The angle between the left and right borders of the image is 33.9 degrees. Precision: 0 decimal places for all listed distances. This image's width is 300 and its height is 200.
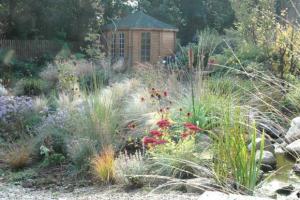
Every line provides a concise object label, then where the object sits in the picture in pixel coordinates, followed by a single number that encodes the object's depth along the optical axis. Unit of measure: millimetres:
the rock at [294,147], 5207
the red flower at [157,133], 4562
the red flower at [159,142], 4477
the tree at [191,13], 24984
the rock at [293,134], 5520
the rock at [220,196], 3054
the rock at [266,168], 5230
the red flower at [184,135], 4673
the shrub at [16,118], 6666
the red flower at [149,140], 4477
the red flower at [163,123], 4710
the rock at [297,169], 4877
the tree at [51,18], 17938
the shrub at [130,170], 4402
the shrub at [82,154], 5117
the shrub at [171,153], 4477
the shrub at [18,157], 5492
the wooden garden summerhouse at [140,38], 19062
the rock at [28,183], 4859
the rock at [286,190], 4353
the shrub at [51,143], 5750
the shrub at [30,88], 11005
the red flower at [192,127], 4613
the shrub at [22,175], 5116
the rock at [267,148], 5676
